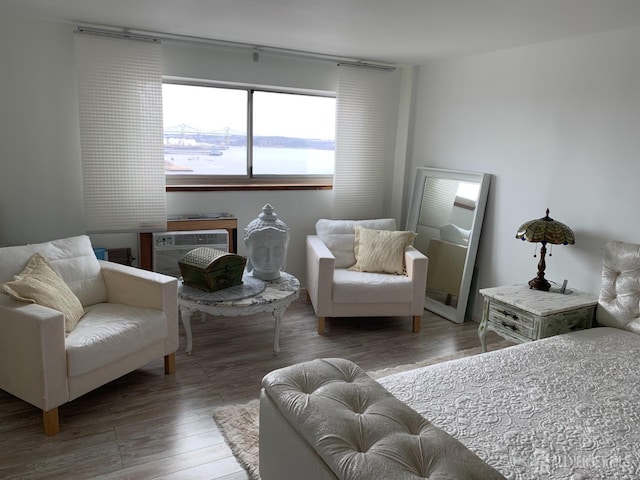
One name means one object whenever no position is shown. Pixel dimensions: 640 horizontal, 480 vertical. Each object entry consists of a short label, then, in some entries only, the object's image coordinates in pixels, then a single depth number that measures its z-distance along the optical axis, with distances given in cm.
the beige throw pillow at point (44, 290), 247
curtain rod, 352
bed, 148
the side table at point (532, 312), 284
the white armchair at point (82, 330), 233
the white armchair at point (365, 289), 369
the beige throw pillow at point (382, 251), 396
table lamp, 313
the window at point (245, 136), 414
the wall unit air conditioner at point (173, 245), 394
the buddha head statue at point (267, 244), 337
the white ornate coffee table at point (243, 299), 305
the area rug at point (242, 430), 222
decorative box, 316
